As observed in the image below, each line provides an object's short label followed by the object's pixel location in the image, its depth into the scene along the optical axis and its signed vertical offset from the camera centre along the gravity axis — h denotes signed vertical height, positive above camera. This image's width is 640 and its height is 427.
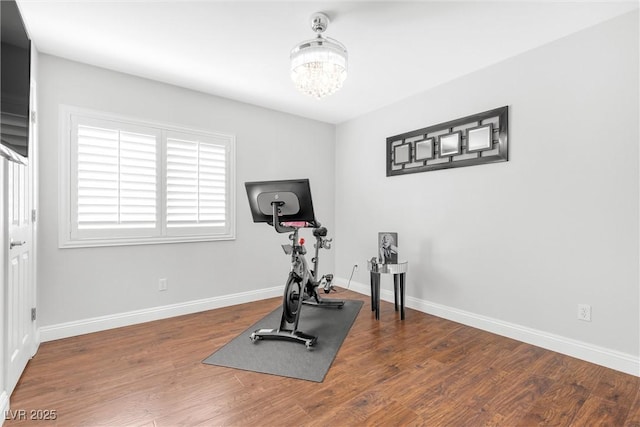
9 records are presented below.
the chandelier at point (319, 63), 2.23 +1.12
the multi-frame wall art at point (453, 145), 2.95 +0.77
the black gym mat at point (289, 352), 2.23 -1.12
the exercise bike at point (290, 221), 2.56 -0.06
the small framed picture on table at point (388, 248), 3.45 -0.39
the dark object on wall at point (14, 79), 1.38 +0.64
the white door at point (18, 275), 1.83 -0.42
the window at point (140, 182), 2.87 +0.33
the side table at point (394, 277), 3.31 -0.70
